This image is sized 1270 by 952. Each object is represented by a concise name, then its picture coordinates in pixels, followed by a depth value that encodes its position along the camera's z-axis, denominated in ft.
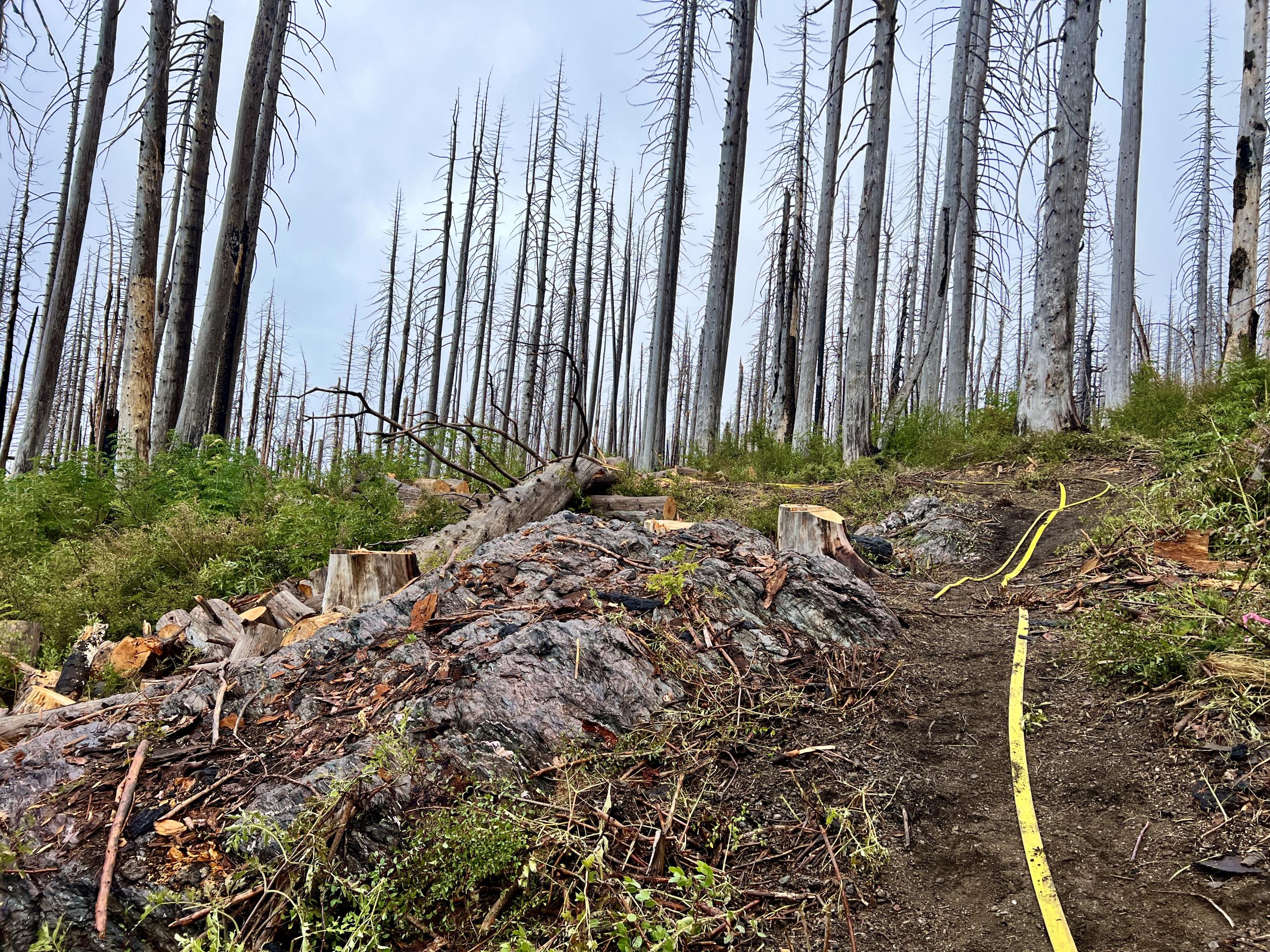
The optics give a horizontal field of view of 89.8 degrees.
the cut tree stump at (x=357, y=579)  15.88
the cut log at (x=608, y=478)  26.32
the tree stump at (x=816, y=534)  19.86
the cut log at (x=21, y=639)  15.57
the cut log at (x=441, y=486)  26.45
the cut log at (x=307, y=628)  14.14
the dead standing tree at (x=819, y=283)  45.01
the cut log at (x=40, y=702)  12.85
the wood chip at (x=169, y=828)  7.65
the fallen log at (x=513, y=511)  18.88
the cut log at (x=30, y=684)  13.25
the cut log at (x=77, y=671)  13.60
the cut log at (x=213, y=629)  14.35
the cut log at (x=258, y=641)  13.84
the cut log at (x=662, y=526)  17.79
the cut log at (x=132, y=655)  13.76
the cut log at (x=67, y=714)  10.80
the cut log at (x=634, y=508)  24.99
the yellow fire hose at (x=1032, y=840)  6.77
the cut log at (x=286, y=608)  15.74
